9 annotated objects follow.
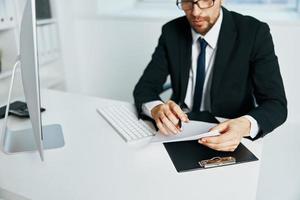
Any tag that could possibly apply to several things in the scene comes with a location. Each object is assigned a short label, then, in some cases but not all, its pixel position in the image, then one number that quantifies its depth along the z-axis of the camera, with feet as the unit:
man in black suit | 3.74
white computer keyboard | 3.48
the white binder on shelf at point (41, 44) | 7.18
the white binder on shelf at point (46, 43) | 7.34
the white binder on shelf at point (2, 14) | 5.92
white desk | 2.54
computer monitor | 2.41
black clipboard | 2.86
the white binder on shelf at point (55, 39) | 7.69
